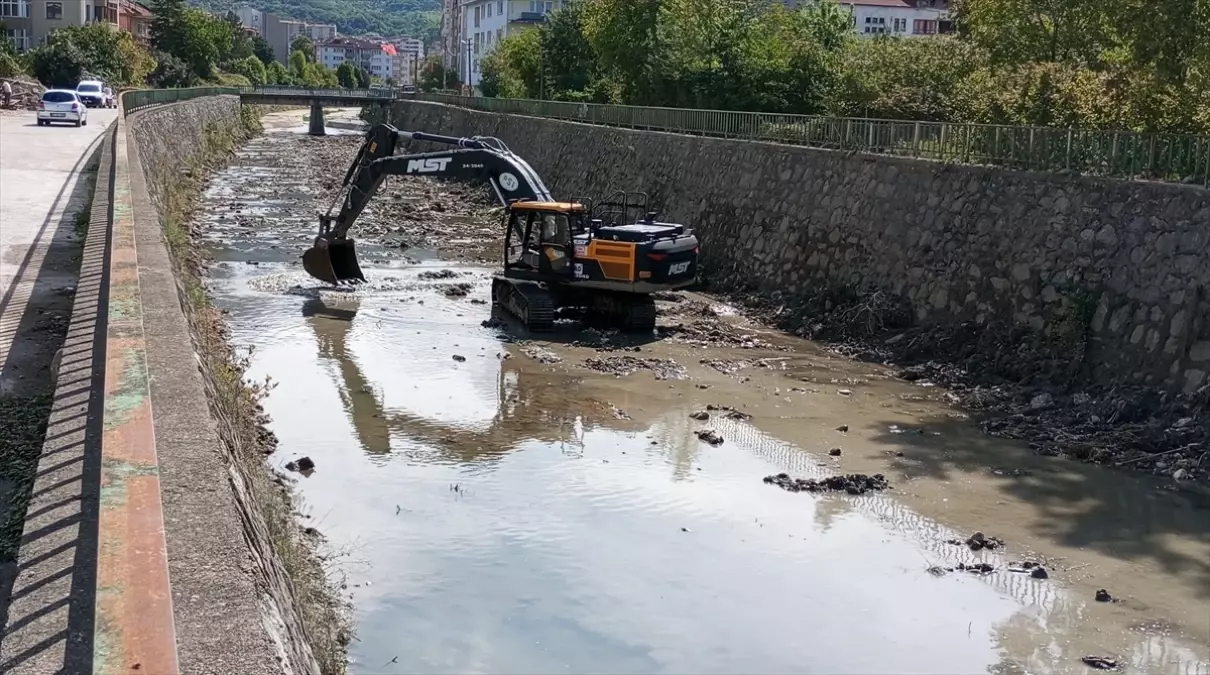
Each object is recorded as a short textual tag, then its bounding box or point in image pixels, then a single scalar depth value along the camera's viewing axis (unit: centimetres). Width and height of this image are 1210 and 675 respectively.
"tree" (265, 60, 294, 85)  13775
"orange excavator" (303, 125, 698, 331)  1802
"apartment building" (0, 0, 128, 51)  9231
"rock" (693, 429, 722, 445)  1298
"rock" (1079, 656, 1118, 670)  794
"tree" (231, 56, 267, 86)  12481
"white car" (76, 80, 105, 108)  6150
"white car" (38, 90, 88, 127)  4641
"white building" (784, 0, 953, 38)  8524
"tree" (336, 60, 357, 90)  16688
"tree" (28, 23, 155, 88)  7425
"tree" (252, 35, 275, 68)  16138
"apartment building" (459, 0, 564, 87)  9644
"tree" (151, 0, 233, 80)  10150
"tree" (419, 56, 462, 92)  10938
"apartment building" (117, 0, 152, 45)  10958
